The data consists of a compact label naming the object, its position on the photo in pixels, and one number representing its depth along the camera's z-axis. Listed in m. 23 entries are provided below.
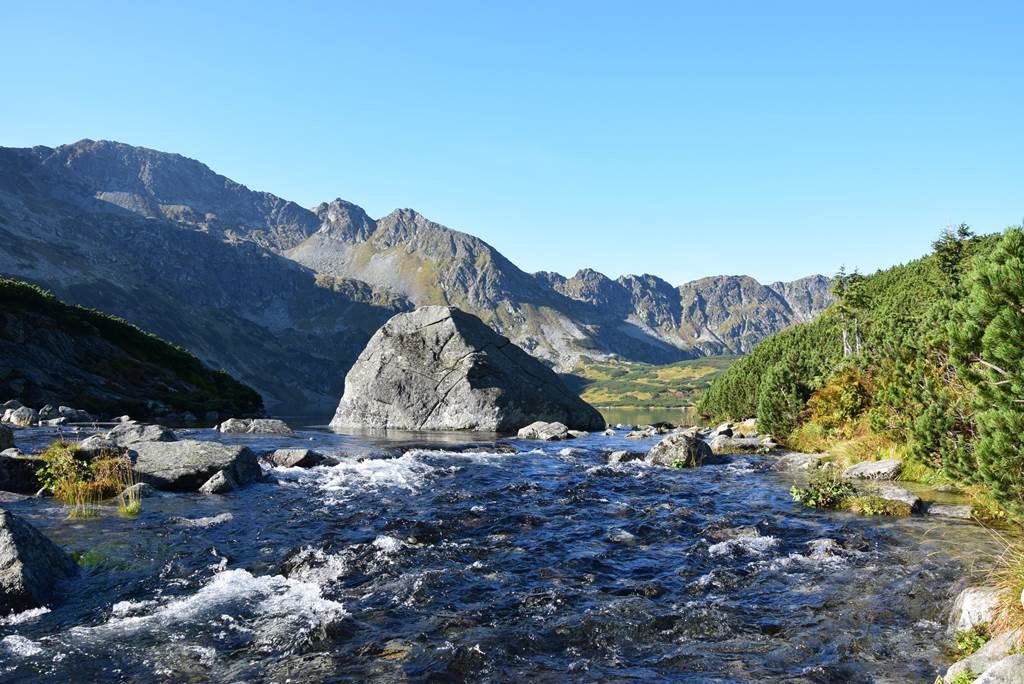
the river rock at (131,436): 24.94
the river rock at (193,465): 22.52
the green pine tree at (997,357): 10.47
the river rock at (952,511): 18.38
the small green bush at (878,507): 19.33
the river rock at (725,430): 54.26
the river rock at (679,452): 34.44
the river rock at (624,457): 36.17
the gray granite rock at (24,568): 10.79
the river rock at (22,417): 43.76
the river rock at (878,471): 25.56
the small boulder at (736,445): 42.16
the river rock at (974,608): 9.44
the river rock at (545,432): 55.12
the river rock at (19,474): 19.95
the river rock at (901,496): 19.47
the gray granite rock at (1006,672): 6.33
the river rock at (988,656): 7.59
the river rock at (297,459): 30.02
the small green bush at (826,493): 21.36
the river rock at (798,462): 31.89
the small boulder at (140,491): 19.02
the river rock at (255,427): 46.88
